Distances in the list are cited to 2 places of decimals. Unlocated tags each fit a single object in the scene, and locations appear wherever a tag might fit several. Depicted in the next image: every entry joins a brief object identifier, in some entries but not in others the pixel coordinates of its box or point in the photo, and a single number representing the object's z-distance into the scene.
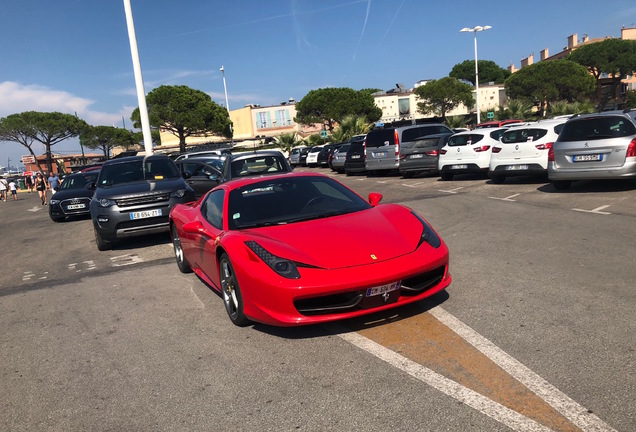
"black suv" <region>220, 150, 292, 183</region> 10.85
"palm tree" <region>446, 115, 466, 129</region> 38.91
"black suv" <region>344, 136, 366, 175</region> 23.63
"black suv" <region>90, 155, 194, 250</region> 9.35
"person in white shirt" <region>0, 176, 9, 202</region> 33.28
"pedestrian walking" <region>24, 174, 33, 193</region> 46.53
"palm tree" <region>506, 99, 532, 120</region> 43.44
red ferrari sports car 4.04
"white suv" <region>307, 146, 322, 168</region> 35.88
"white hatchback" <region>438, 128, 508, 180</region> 16.09
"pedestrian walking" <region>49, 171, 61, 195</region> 25.75
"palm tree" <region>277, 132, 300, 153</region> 49.41
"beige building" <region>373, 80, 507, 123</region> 91.44
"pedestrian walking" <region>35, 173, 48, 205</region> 26.49
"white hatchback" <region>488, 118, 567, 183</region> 13.38
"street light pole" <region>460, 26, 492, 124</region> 45.97
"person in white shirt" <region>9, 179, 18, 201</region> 34.19
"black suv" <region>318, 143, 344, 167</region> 33.74
